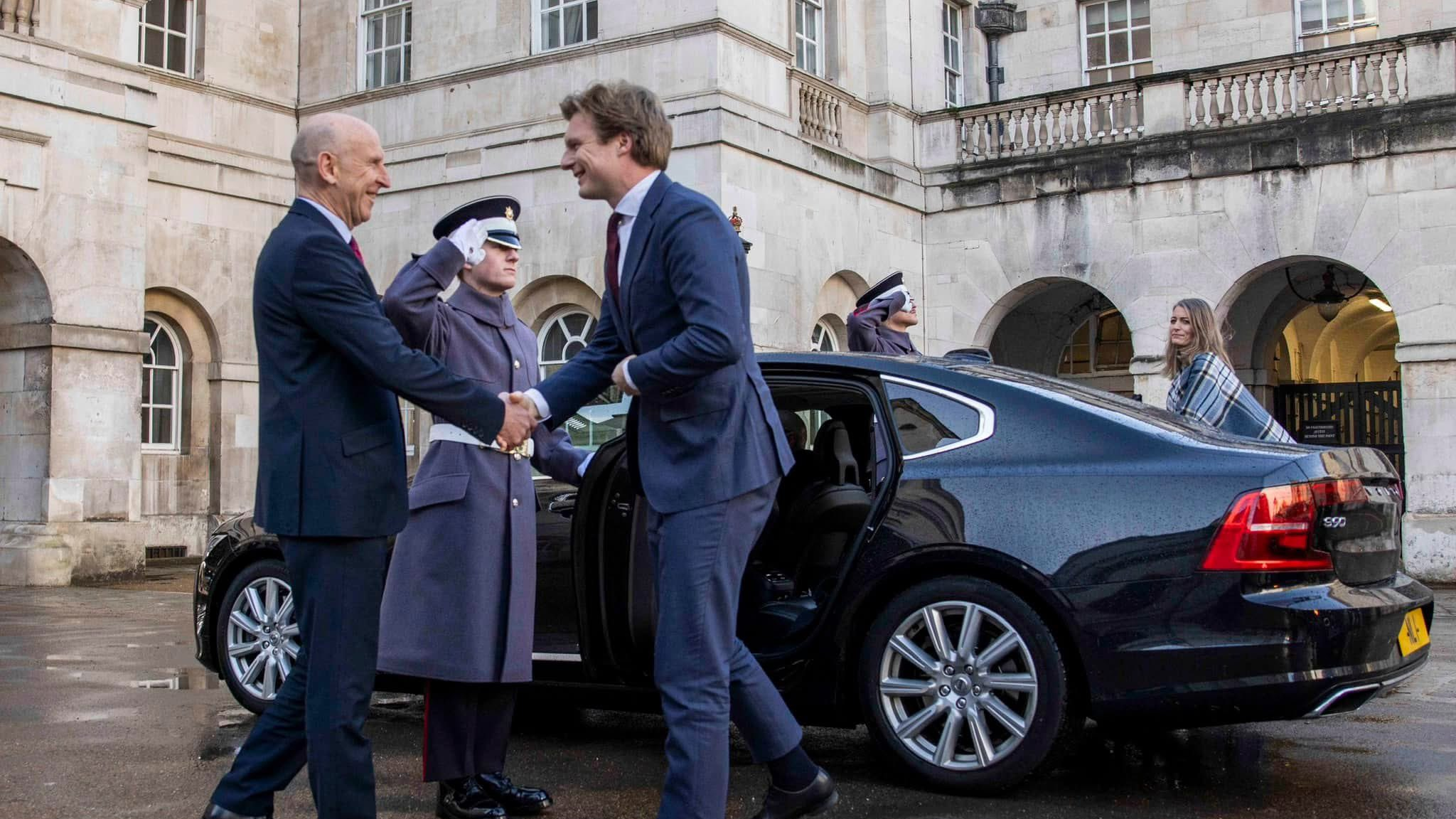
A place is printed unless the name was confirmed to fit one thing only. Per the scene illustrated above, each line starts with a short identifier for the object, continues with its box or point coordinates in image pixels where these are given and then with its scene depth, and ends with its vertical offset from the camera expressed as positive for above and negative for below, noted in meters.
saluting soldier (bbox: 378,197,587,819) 4.72 -0.19
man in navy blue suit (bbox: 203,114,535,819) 4.00 +0.14
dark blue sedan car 4.66 -0.27
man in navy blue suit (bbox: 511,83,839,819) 3.93 +0.22
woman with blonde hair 6.77 +0.52
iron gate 20.38 +1.09
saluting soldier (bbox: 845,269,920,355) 9.27 +1.14
